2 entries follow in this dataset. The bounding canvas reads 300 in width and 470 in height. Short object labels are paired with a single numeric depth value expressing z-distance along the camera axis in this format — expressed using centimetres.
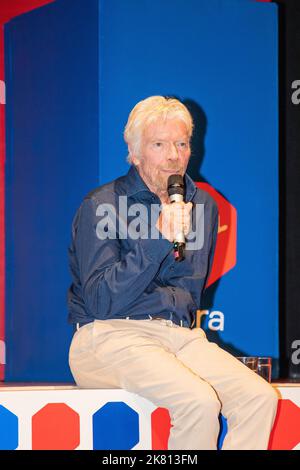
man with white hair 481
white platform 490
